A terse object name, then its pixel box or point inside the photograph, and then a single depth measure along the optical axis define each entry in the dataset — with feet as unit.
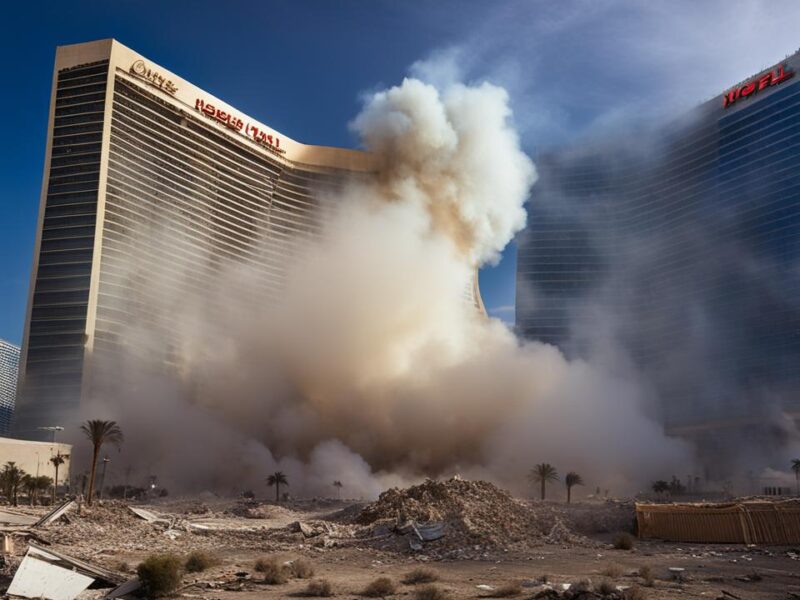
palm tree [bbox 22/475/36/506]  265.48
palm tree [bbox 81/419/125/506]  231.63
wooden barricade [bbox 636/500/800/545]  142.72
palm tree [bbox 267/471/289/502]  323.90
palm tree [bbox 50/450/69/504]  314.57
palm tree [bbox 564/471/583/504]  307.82
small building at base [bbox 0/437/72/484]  316.40
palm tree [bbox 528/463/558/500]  301.84
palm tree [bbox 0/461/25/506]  250.37
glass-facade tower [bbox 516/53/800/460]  470.39
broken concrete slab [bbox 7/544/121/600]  78.95
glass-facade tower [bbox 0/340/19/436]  643.86
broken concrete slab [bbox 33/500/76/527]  133.69
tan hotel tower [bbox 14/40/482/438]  394.93
